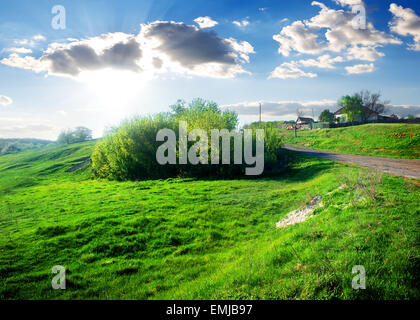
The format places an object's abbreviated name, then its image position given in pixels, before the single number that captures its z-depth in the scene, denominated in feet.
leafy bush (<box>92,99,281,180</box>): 91.35
